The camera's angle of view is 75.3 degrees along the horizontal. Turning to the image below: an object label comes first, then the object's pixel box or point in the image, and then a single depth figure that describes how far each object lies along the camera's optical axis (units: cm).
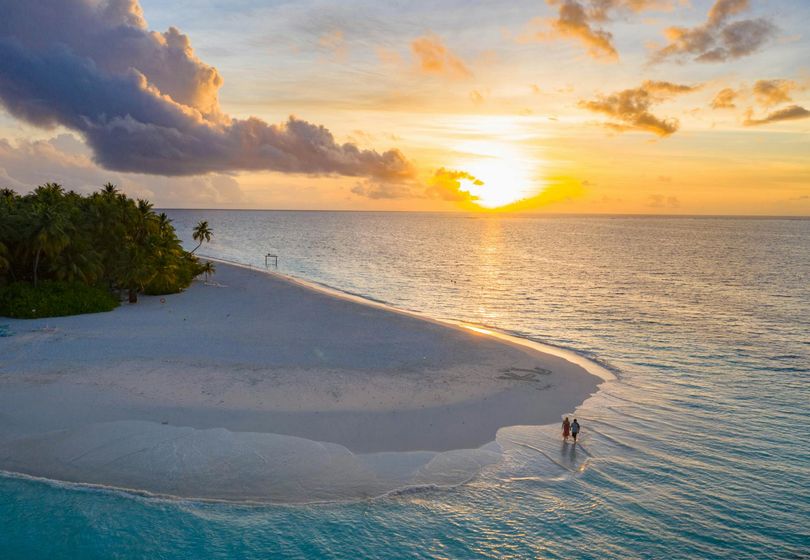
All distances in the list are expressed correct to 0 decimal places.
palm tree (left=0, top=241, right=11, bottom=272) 4734
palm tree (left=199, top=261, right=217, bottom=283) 7128
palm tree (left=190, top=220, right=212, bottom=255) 8506
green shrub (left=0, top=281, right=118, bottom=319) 4732
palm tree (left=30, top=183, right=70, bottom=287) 4847
